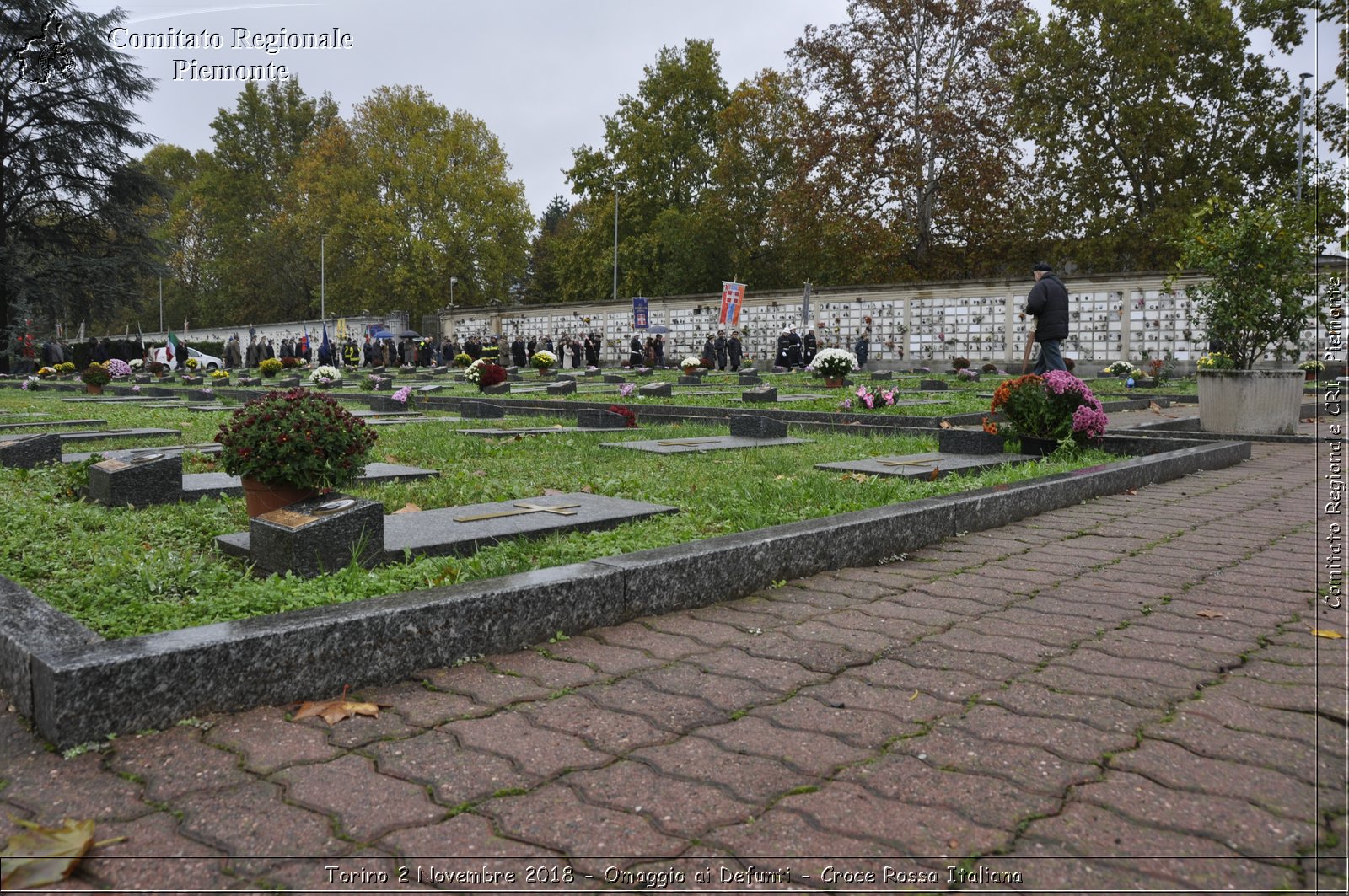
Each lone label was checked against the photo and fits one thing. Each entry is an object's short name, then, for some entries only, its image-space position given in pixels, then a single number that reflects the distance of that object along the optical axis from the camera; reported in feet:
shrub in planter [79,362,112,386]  71.77
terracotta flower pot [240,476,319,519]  15.30
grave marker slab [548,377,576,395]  59.98
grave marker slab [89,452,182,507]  19.77
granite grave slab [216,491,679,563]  15.15
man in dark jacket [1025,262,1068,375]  38.96
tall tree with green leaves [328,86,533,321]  167.63
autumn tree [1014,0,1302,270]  104.01
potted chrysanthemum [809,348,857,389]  62.54
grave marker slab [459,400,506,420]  47.88
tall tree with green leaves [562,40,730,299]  158.92
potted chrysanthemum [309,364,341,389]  72.90
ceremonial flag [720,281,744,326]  112.88
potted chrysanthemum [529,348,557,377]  85.25
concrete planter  37.48
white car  147.33
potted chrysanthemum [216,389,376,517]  15.01
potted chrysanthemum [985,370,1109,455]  29.14
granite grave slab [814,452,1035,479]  24.61
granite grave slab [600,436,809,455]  31.27
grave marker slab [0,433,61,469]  25.73
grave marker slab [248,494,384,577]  13.21
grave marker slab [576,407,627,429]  40.57
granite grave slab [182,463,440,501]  21.11
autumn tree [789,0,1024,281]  115.85
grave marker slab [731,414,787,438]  36.17
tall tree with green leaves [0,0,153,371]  112.88
